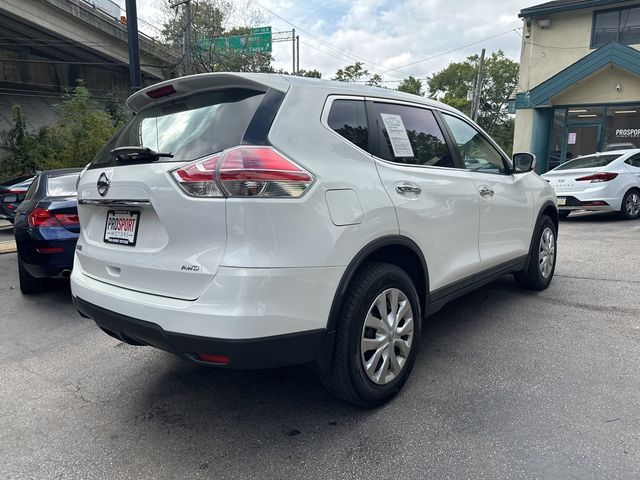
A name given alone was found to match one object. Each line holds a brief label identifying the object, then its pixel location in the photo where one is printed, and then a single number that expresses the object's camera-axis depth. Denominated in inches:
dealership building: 636.7
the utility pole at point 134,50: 393.4
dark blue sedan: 186.7
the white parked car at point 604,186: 375.9
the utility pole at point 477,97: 1253.9
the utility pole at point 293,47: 1384.1
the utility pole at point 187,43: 765.9
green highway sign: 1027.3
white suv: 84.0
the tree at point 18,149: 735.7
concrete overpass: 839.1
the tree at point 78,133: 627.8
